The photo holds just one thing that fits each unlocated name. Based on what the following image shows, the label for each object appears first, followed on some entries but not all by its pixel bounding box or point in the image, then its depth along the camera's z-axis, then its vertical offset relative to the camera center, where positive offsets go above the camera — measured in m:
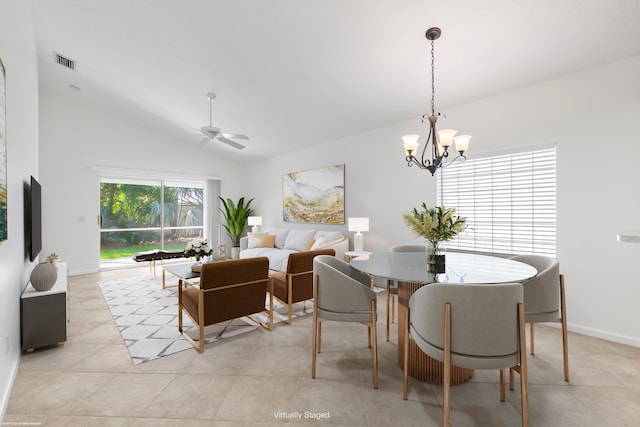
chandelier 2.35 +0.62
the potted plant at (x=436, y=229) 2.04 -0.11
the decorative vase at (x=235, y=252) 7.26 -0.93
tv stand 2.46 -0.89
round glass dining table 1.77 -0.39
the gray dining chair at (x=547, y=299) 2.08 -0.62
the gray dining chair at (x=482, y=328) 1.44 -0.58
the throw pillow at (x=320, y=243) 4.84 -0.47
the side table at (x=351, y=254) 4.34 -0.60
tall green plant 7.36 -0.07
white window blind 3.07 +0.17
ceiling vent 4.05 +2.23
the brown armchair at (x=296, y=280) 3.12 -0.73
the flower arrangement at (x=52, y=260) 2.76 -0.42
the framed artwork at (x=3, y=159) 1.73 +0.36
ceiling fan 3.79 +1.10
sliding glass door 6.21 +0.01
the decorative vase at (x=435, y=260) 2.03 -0.33
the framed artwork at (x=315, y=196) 5.32 +0.38
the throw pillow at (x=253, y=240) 6.32 -0.55
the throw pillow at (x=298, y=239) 5.57 -0.48
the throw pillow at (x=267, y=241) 6.16 -0.56
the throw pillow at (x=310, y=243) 5.20 -0.51
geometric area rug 2.66 -1.19
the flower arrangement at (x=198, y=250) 4.35 -0.52
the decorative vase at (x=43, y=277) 2.58 -0.55
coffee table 3.81 -0.80
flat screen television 2.80 -0.03
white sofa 4.81 -0.54
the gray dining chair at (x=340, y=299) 2.08 -0.62
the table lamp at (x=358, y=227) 4.46 -0.19
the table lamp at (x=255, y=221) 6.89 -0.14
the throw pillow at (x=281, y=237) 6.13 -0.47
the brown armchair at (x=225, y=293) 2.53 -0.74
